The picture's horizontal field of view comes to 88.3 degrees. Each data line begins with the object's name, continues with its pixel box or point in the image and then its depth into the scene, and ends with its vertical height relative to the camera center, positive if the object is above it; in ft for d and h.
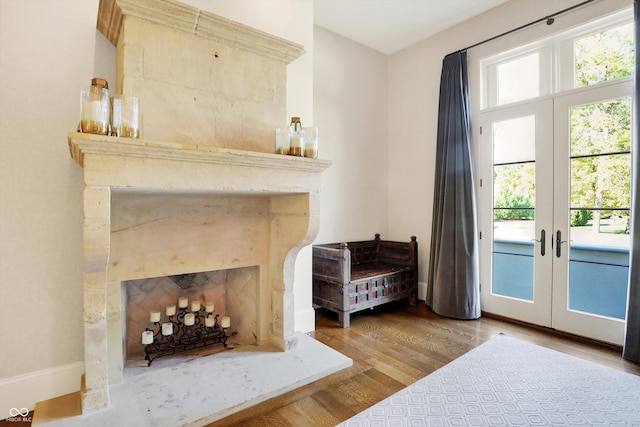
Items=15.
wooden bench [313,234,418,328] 10.66 -2.15
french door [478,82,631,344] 9.16 +0.13
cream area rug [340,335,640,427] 6.01 -3.72
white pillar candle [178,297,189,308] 8.43 -2.29
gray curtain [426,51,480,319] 11.50 +0.17
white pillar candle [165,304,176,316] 8.18 -2.43
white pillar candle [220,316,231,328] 8.77 -2.91
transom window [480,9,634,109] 9.18 +4.73
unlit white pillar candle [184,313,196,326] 8.24 -2.67
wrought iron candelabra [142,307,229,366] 7.98 -3.16
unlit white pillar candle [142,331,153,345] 7.59 -2.89
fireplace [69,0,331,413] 5.73 +0.65
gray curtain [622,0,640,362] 8.18 -1.09
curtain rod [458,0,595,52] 9.57 +6.04
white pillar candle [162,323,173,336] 7.91 -2.79
